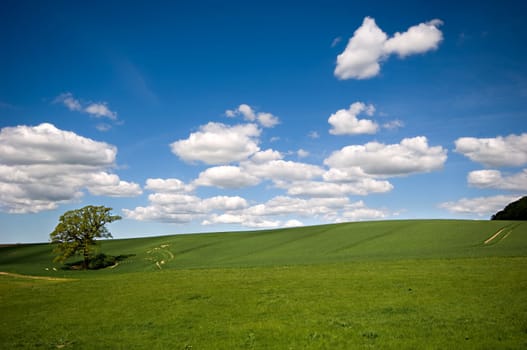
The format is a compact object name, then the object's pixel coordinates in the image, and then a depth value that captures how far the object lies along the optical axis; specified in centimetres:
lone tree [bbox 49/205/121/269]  5938
